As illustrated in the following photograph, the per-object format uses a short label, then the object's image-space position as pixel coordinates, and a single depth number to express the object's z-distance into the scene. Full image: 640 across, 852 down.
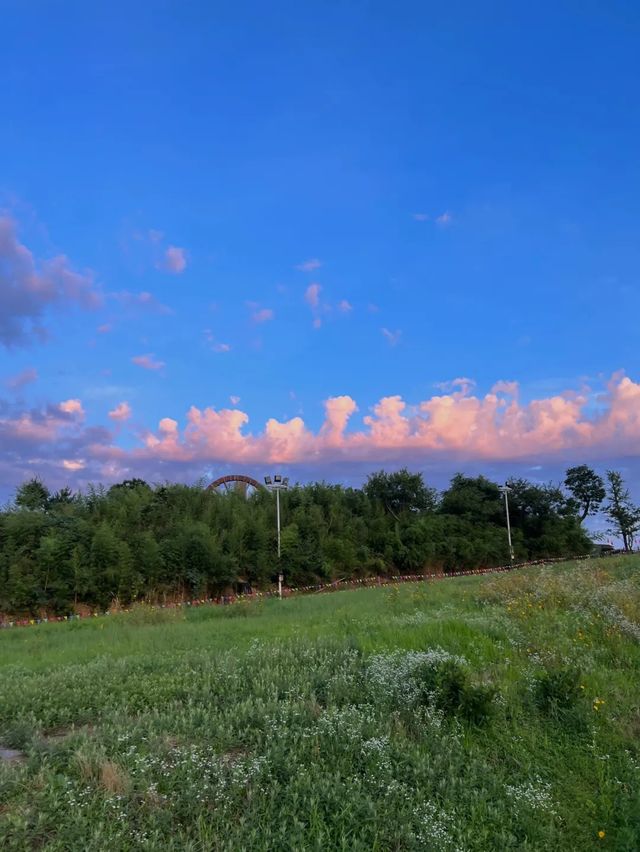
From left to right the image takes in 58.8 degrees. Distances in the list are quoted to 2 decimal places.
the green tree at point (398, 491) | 33.75
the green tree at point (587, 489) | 42.66
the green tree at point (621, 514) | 39.53
